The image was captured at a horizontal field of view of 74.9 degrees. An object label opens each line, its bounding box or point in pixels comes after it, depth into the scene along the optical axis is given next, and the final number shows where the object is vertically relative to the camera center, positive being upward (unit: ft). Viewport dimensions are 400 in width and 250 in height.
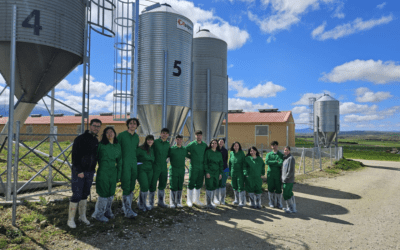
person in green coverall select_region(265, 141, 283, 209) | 23.53 -4.00
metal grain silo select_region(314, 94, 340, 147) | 73.12 +3.40
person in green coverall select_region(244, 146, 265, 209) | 23.44 -4.04
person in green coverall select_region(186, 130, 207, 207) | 22.36 -2.99
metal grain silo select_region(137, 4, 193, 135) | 29.17 +7.12
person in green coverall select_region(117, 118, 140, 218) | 18.29 -2.46
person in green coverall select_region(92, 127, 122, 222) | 16.87 -2.82
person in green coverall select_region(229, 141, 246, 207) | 23.84 -3.70
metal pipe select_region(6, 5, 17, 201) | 18.35 +2.78
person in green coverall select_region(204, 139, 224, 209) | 22.79 -3.42
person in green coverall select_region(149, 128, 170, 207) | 20.59 -2.74
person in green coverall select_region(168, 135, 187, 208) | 21.57 -3.52
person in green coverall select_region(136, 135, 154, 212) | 19.58 -2.88
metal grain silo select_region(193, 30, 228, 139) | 36.58 +7.35
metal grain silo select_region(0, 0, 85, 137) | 19.57 +6.48
